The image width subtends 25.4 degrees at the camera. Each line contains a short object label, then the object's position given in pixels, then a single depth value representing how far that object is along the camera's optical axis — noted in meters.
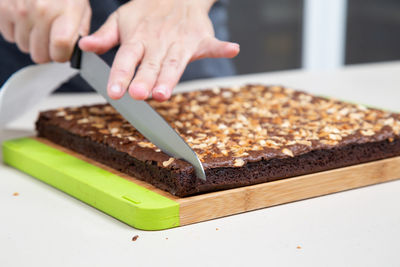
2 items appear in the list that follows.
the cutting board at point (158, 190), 0.78
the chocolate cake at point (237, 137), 0.81
